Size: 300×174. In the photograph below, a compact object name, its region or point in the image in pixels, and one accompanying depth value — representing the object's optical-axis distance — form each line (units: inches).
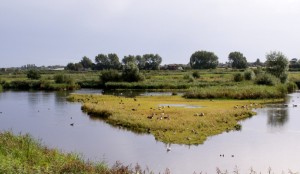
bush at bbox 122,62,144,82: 3791.8
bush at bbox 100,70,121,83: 3858.3
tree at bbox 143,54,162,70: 7524.6
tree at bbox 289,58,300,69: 5954.7
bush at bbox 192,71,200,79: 4188.5
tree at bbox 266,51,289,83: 3374.0
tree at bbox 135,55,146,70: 7519.7
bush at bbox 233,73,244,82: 3543.3
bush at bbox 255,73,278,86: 2854.3
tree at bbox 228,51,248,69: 7329.2
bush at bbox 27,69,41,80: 4249.5
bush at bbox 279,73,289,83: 3284.9
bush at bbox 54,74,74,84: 3727.9
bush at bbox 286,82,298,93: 3027.1
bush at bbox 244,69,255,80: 3567.9
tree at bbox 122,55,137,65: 7252.0
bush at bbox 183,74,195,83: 3730.3
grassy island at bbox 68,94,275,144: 1224.2
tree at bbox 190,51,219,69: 7800.2
